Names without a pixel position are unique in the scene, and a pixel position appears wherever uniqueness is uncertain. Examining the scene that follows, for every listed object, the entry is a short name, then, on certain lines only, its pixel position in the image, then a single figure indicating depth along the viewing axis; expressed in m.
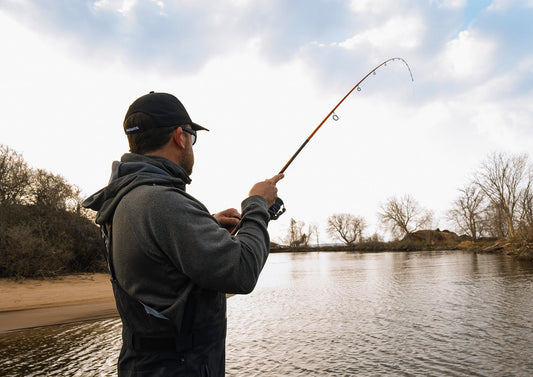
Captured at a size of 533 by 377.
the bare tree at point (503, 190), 45.01
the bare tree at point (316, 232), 90.00
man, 1.35
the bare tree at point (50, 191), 20.31
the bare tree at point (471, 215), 53.69
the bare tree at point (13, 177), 21.91
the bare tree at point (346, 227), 77.81
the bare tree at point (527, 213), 28.70
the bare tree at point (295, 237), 85.81
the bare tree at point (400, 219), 65.19
